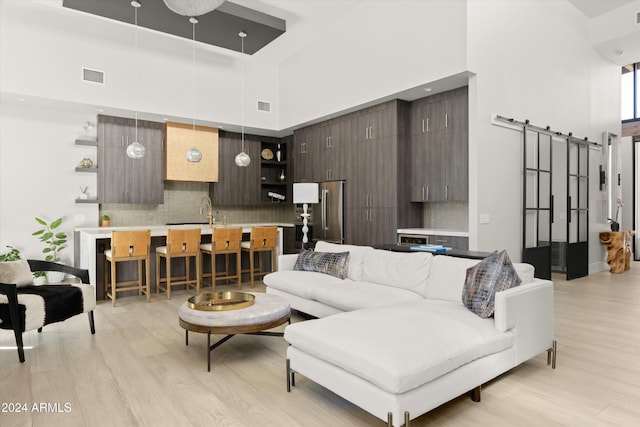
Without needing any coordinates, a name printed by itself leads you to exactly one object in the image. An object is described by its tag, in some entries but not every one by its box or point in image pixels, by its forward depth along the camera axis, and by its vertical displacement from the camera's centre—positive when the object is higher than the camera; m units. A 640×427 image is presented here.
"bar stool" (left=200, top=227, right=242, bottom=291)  5.83 -0.54
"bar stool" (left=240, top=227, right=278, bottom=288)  6.17 -0.51
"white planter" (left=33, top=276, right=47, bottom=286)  6.50 -1.14
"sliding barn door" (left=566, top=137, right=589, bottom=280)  6.80 +0.00
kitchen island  5.23 -0.51
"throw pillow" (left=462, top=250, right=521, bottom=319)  2.70 -0.52
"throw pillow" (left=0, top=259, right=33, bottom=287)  3.52 -0.57
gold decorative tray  3.14 -0.78
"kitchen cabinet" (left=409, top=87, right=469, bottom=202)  5.60 +0.92
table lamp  6.23 +0.25
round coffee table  2.96 -0.84
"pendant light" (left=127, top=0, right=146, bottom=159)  5.60 +0.84
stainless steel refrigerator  7.20 -0.09
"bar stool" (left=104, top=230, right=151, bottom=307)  5.02 -0.57
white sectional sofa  2.01 -0.77
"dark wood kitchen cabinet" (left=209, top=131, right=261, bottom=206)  8.28 +0.73
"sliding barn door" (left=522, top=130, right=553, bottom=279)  5.91 +0.10
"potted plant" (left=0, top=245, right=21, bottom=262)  5.96 -0.68
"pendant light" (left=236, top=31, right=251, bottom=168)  6.36 +0.81
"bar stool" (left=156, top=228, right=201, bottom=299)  5.42 -0.56
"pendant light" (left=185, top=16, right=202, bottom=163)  5.95 +2.09
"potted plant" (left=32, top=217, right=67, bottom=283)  6.47 -0.51
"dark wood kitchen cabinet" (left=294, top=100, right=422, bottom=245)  6.21 +0.72
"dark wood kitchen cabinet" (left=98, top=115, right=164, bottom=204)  7.03 +0.85
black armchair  3.11 -0.78
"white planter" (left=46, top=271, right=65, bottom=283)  6.69 -1.13
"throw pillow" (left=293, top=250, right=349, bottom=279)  4.36 -0.61
